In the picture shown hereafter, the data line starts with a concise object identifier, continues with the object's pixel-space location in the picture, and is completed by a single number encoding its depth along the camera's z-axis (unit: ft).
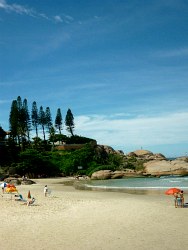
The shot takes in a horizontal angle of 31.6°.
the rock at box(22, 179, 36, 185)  133.87
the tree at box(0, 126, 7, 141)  213.60
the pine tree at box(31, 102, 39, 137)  254.00
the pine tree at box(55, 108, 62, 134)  279.08
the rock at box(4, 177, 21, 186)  128.29
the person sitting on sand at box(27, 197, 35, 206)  66.15
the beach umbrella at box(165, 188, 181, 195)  69.95
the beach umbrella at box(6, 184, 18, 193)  76.53
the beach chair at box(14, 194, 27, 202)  72.70
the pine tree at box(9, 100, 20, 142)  224.74
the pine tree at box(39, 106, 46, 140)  257.55
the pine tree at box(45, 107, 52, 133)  262.65
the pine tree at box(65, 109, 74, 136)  278.26
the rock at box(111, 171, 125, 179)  172.76
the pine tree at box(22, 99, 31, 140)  236.10
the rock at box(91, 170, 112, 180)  170.09
